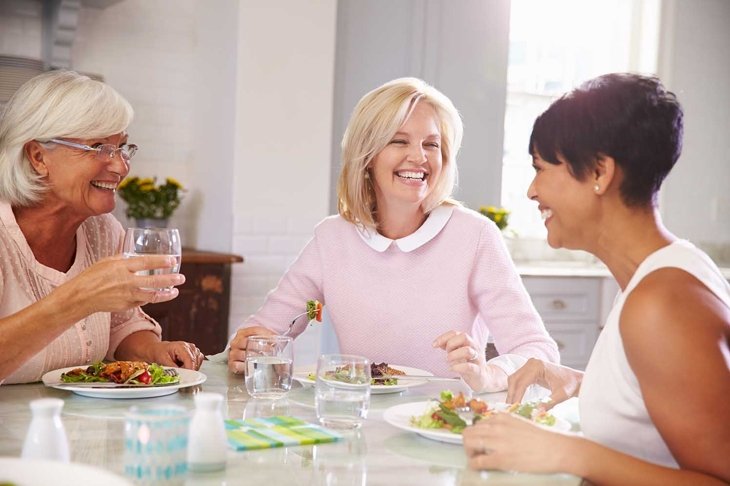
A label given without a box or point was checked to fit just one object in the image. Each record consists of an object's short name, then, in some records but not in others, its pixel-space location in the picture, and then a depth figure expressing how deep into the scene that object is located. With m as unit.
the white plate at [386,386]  2.01
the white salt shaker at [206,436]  1.38
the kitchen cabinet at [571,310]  4.66
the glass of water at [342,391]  1.67
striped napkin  1.56
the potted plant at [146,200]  4.10
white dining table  1.41
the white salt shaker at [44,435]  1.26
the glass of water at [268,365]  1.90
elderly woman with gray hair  2.16
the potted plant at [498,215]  4.71
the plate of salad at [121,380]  1.86
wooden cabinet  3.86
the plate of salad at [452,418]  1.63
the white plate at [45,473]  1.11
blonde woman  2.57
